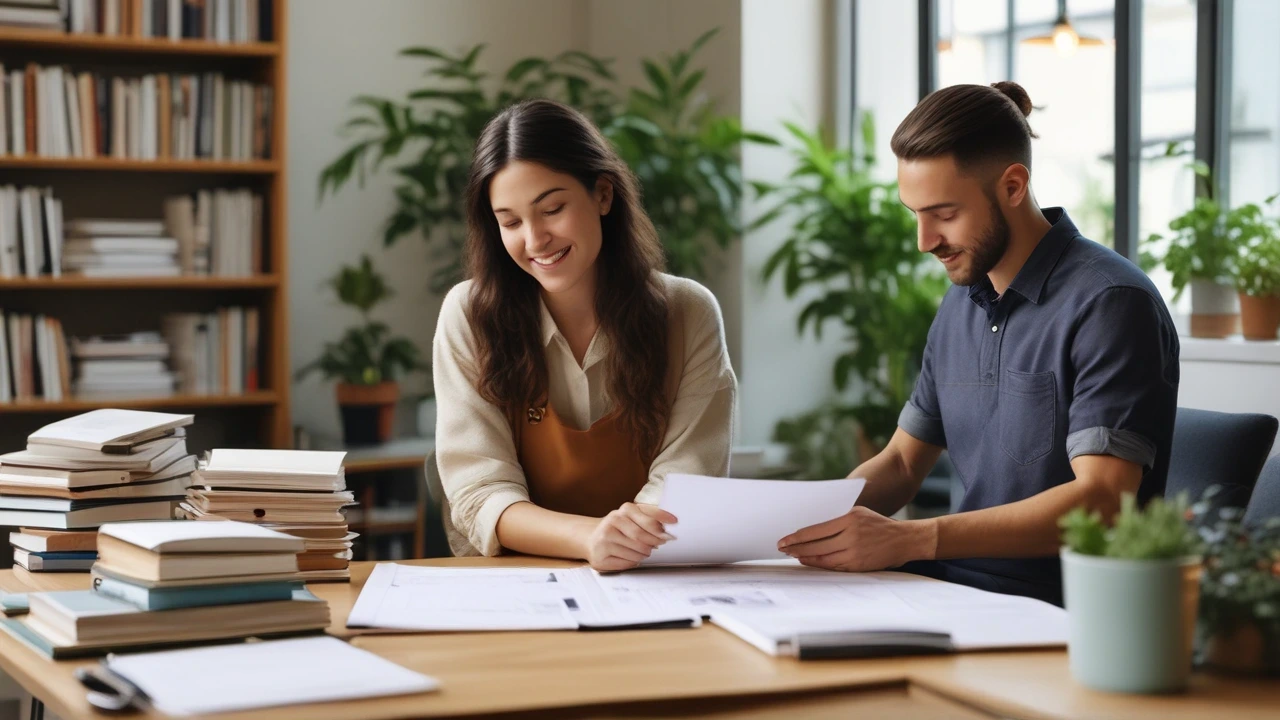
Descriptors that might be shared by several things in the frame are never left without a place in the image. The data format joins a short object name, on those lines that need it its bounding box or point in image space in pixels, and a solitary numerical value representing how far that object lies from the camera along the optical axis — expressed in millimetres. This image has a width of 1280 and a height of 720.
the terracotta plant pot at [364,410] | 3889
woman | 1949
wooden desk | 1093
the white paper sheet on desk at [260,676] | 1096
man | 1695
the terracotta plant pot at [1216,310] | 3148
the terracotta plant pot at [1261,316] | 3033
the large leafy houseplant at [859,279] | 3879
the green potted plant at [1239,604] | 1130
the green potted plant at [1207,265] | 3129
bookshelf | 3699
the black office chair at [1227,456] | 1911
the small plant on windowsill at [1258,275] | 3025
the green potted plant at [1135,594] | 1070
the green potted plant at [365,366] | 3893
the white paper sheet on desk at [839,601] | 1343
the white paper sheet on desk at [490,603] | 1390
